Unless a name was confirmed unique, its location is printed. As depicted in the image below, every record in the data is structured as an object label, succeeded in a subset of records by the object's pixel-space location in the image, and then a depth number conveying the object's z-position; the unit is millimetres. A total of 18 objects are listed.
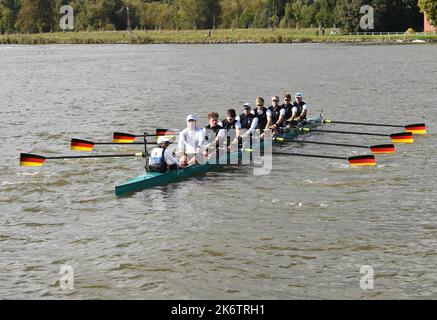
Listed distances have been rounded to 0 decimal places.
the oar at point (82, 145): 21781
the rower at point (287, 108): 28100
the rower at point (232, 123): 23250
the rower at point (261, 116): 25781
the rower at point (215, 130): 22469
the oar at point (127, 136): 23438
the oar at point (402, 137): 24203
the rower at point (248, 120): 24953
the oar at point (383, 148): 21703
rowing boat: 19547
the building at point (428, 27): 114544
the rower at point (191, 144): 21391
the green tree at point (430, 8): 101812
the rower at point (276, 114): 26703
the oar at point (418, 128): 26766
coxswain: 19781
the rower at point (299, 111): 28759
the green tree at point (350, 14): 114938
